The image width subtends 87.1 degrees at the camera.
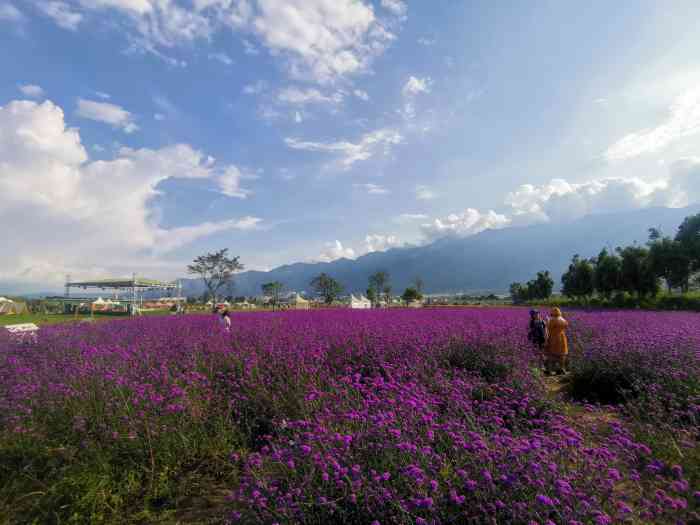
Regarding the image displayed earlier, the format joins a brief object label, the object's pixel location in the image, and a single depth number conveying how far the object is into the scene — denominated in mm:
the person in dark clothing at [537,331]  7436
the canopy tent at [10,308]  34925
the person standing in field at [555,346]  6703
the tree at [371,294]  76750
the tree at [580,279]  35175
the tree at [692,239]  23375
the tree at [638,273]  25328
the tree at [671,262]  23594
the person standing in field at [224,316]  9248
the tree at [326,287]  69562
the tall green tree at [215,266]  60469
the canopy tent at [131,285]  44612
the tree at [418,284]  78375
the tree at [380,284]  79938
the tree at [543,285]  48812
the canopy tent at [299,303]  49994
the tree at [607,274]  28719
